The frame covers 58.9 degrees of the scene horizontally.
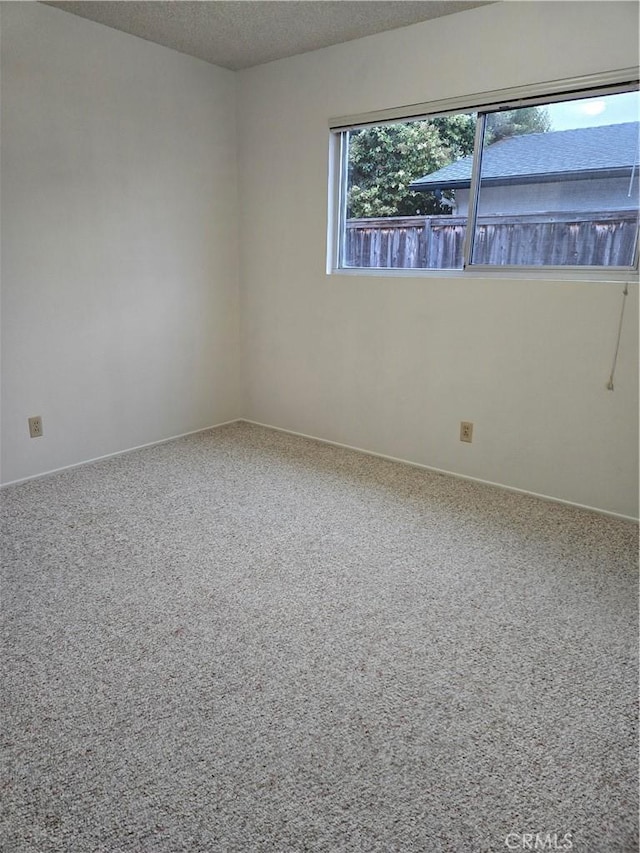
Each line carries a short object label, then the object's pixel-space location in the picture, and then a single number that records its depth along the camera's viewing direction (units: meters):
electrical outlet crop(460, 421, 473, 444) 3.15
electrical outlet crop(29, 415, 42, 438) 3.09
